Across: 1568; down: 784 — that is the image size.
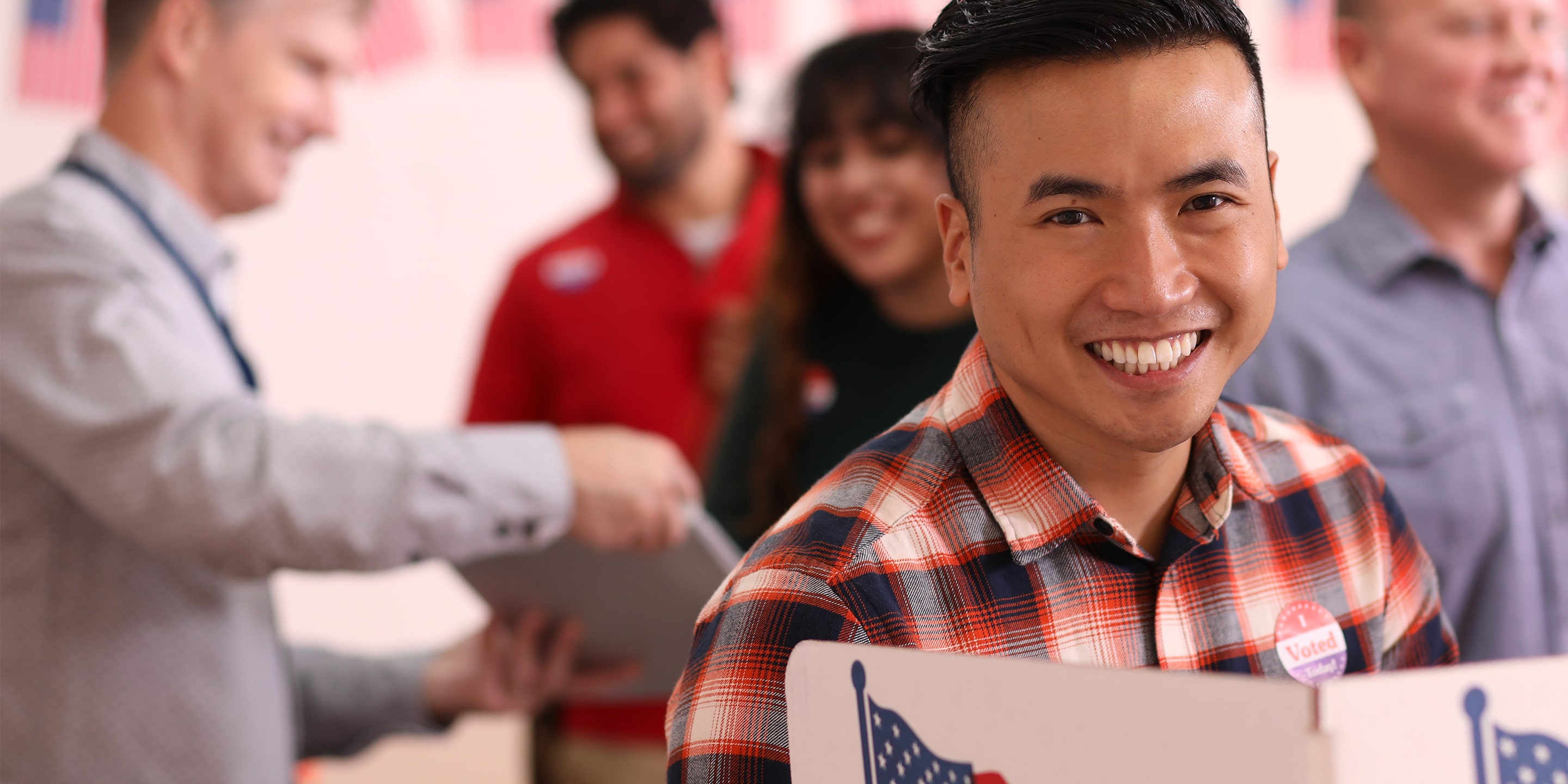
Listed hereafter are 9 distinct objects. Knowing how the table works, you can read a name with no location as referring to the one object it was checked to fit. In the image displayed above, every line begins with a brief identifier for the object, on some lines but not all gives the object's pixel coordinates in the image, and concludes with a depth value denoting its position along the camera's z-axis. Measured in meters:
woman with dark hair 2.33
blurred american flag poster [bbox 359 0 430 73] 4.66
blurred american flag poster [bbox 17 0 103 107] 4.23
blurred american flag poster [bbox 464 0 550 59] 4.85
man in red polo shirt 3.47
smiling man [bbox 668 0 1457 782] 1.68
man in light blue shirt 2.20
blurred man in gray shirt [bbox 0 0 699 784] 2.00
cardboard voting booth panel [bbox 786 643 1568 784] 1.51
